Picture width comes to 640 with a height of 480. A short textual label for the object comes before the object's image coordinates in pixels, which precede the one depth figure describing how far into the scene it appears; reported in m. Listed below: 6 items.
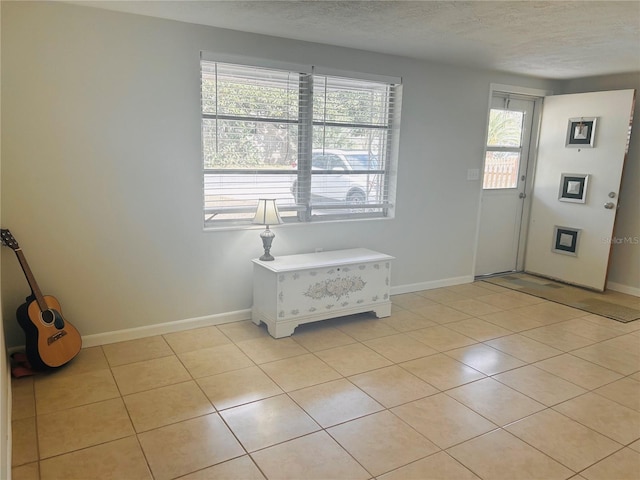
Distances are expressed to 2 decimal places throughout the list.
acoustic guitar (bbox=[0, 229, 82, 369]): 2.64
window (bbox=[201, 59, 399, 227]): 3.41
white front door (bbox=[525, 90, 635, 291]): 4.57
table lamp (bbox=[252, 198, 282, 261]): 3.37
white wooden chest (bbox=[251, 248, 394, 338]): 3.35
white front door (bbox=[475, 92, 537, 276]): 4.97
